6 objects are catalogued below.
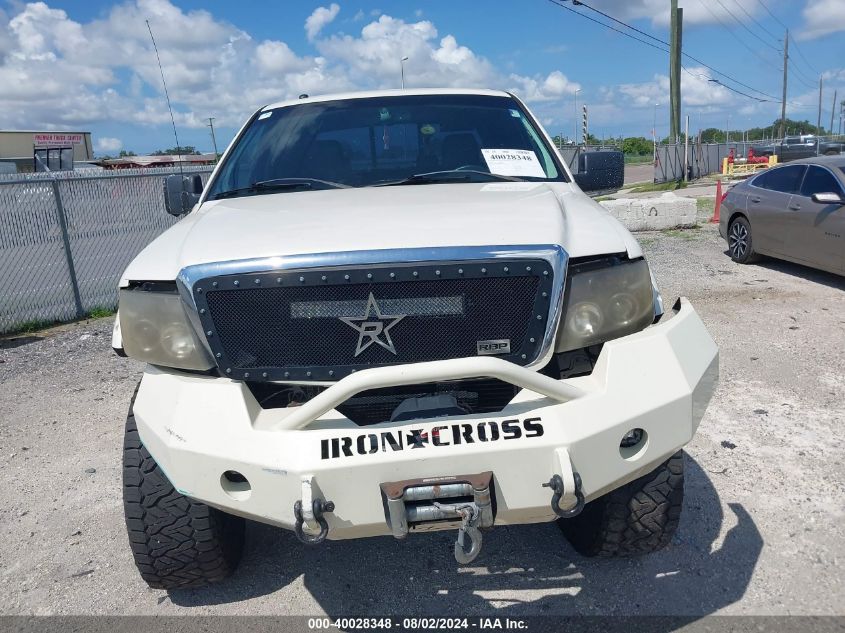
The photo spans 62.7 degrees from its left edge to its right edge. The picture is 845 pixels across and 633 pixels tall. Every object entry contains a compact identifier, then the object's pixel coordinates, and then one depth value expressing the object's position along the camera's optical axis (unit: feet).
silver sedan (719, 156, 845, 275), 25.30
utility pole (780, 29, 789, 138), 175.28
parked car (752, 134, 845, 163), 100.68
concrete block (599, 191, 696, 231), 41.27
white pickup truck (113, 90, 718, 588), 6.95
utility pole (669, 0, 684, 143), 77.51
